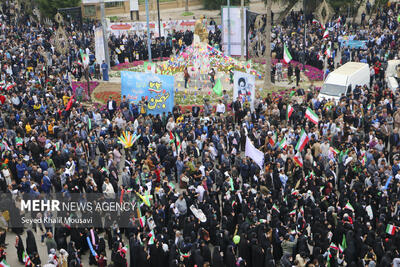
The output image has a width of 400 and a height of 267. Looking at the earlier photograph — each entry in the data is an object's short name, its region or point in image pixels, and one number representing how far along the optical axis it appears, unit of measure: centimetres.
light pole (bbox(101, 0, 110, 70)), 3378
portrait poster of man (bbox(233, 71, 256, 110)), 2423
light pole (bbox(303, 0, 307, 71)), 3137
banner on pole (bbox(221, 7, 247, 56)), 3509
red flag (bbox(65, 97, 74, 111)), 2431
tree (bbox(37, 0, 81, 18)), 4606
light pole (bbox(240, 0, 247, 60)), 3451
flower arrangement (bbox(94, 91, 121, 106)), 2936
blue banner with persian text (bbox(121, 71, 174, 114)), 2464
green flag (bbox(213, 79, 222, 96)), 2586
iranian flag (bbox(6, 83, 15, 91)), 2739
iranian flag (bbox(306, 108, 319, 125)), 2111
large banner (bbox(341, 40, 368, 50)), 3478
